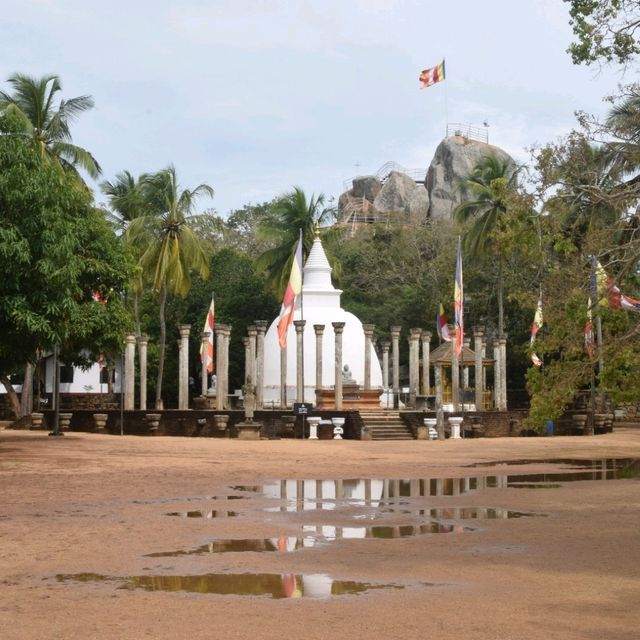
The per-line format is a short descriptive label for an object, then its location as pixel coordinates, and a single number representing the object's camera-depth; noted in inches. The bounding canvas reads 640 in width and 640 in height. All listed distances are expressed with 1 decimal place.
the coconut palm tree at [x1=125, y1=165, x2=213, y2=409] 1846.7
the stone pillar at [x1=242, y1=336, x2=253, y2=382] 1503.7
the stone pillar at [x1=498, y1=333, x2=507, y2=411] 1616.6
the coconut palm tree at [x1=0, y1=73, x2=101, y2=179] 1556.3
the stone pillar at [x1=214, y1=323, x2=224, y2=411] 1478.8
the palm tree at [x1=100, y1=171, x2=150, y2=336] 1955.0
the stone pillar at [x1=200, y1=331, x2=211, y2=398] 1609.3
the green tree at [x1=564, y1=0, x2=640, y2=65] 637.9
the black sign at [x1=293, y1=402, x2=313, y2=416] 1312.7
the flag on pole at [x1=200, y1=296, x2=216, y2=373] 1606.8
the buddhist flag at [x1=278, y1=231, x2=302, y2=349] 1406.3
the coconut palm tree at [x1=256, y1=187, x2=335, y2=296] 1973.4
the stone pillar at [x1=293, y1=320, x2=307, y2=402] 1441.8
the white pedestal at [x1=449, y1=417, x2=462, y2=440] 1408.7
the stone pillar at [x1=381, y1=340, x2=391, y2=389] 1776.3
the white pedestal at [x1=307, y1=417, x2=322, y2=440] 1339.0
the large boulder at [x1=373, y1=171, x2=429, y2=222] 3225.9
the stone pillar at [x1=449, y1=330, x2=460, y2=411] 1425.9
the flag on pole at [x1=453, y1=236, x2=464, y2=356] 1382.9
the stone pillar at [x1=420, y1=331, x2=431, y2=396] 1701.8
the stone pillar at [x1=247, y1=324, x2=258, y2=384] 1492.4
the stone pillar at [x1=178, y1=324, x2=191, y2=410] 1549.0
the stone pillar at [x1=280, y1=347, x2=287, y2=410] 1562.5
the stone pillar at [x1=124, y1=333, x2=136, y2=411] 1544.0
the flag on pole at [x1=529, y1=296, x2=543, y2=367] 1165.0
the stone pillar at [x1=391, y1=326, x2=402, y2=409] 1675.7
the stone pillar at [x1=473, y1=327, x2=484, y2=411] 1556.3
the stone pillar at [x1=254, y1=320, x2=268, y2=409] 1530.5
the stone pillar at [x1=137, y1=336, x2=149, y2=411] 1631.4
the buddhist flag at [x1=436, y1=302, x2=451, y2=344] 1583.4
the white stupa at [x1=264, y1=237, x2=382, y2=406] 1728.6
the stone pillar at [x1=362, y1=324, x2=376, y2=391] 1589.6
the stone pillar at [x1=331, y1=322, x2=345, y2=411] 1441.9
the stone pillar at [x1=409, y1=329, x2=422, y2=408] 1626.5
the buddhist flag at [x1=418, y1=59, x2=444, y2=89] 2802.7
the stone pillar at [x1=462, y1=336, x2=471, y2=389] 1824.4
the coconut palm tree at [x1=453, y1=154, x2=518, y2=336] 1955.0
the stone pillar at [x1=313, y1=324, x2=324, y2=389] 1549.0
